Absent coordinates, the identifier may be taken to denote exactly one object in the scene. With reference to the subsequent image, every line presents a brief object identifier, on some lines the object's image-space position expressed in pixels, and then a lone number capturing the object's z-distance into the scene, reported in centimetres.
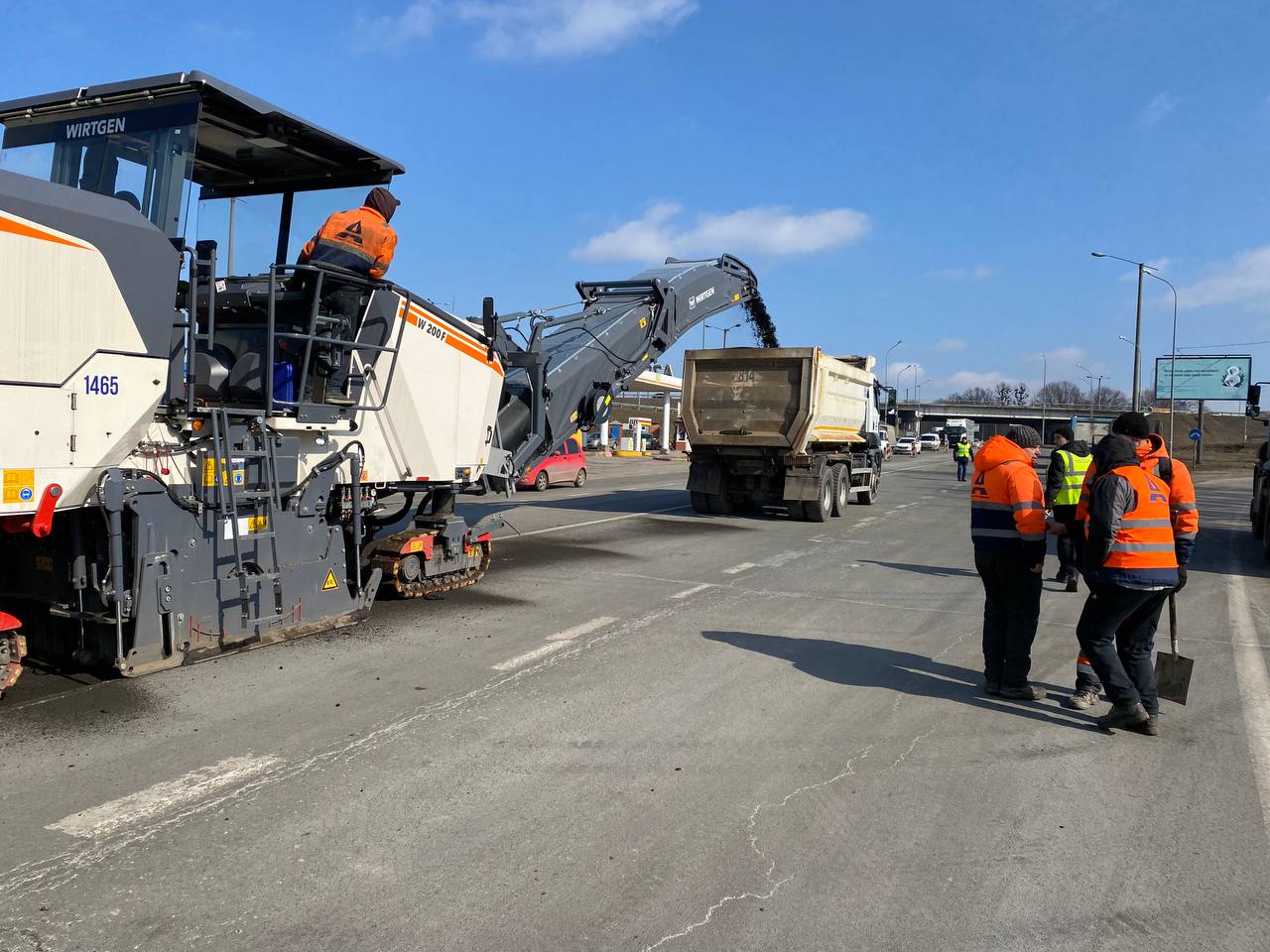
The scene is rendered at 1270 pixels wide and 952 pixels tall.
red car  2209
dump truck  1608
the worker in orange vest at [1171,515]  570
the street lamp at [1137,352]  3359
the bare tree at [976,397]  14925
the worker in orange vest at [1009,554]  573
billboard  5719
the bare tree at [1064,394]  15273
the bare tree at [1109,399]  11941
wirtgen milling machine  500
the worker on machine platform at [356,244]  666
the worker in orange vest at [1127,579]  520
